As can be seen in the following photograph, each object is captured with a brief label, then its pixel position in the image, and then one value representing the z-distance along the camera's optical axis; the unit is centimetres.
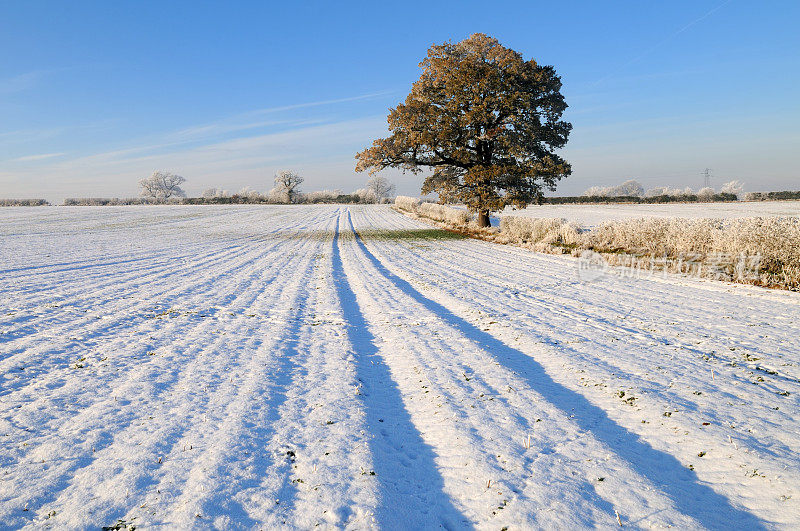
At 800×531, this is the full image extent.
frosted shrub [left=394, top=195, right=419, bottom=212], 5625
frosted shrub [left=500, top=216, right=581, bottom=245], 1744
